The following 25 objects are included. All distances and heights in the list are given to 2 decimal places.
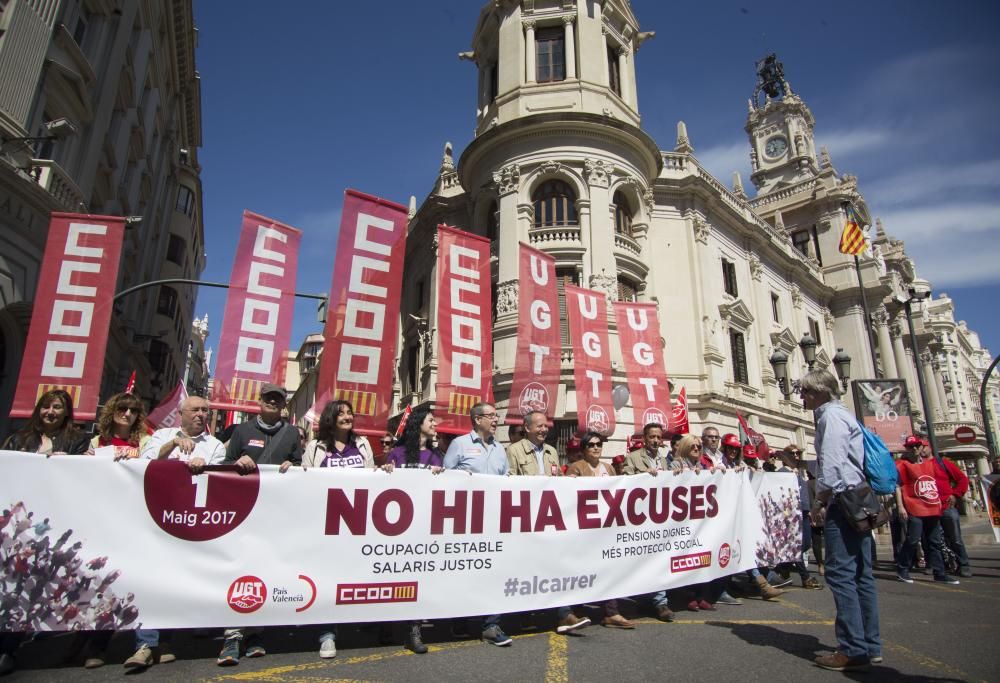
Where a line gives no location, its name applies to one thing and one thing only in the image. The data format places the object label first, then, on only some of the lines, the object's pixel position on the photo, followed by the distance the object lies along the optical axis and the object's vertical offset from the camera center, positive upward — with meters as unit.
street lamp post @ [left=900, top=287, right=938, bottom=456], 15.55 +5.01
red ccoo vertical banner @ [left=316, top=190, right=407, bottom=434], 7.36 +2.31
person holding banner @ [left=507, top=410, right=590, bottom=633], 5.63 +0.21
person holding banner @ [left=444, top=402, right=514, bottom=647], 4.99 +0.22
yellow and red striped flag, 17.42 +7.50
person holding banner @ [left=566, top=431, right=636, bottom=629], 5.96 +0.13
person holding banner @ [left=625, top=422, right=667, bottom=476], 6.19 +0.20
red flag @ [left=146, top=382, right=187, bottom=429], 10.49 +1.20
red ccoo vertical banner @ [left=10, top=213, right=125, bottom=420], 7.06 +2.19
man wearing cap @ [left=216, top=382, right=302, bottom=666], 4.49 +0.30
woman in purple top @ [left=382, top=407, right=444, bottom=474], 5.99 +0.27
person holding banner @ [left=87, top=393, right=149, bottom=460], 4.55 +0.42
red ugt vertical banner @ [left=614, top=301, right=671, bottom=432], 10.09 +2.11
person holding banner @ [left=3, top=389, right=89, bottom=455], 4.13 +0.33
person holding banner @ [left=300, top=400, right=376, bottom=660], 4.57 +0.26
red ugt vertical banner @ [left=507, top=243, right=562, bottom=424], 9.02 +2.28
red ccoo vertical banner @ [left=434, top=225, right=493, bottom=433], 7.99 +2.30
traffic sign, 14.25 +1.04
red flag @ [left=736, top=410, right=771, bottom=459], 9.41 +0.40
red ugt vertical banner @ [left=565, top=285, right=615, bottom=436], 9.77 +2.07
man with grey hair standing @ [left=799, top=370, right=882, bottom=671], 3.79 -0.49
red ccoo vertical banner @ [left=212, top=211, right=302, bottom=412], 7.58 +2.32
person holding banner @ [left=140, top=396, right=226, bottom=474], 4.09 +0.26
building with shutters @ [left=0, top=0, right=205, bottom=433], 9.55 +8.11
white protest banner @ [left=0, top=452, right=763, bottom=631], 3.64 -0.55
